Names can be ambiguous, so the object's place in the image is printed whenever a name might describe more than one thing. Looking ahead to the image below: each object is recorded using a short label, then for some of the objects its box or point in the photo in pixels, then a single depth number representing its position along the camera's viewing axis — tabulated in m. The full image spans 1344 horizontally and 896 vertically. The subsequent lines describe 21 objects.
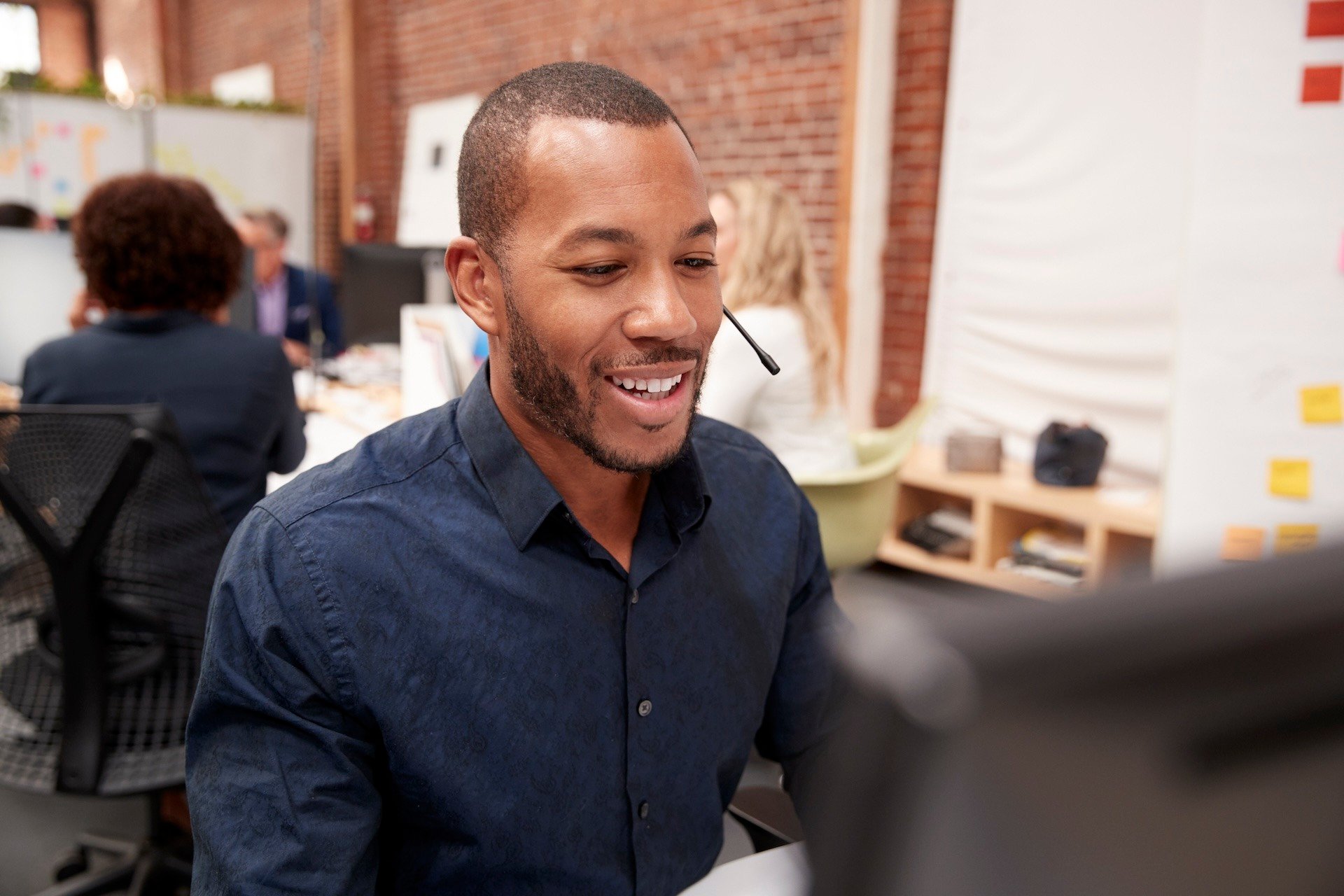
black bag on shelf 3.32
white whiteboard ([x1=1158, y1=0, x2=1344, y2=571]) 2.12
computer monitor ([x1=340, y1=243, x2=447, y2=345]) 3.34
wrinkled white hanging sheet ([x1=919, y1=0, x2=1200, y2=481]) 3.31
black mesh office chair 1.59
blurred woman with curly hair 1.98
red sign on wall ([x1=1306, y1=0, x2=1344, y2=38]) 2.06
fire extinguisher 6.96
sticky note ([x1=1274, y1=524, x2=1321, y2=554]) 2.13
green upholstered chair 2.59
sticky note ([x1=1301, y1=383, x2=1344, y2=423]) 2.14
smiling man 0.83
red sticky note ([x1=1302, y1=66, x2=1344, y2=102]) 2.07
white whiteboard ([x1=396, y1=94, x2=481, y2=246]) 6.15
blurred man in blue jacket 4.81
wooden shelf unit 3.10
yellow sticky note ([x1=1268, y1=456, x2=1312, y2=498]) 2.19
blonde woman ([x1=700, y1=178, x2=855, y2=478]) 2.65
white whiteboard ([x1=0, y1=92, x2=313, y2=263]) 5.86
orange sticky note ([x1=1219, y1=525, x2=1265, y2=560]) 2.21
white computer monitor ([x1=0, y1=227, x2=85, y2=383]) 3.11
